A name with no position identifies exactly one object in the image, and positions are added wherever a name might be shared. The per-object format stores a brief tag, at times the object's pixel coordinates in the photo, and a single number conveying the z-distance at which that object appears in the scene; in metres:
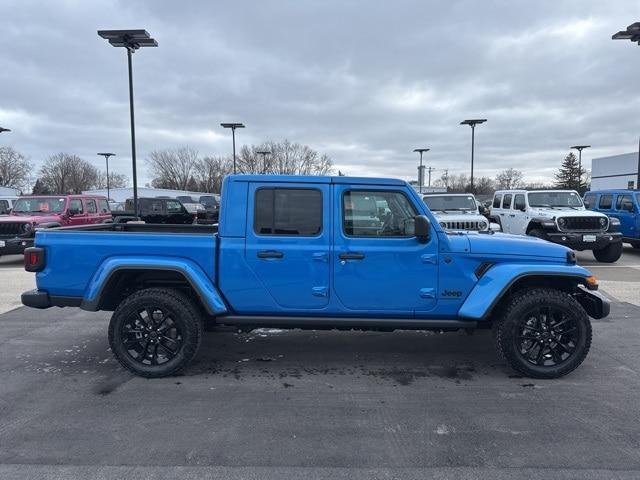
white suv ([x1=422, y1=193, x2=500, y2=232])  11.34
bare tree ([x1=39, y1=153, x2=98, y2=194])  95.81
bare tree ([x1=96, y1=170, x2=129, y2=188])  104.32
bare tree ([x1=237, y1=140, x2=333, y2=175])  61.59
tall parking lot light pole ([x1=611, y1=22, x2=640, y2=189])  14.49
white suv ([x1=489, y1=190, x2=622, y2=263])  11.67
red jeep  11.79
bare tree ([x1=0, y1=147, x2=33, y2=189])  86.69
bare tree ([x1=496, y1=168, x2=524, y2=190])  102.81
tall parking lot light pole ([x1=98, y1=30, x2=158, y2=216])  12.75
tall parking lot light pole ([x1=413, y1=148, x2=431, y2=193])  28.05
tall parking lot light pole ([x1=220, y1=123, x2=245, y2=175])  27.14
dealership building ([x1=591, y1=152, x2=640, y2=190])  54.28
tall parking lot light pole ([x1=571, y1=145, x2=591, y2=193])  35.49
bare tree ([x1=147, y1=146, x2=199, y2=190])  86.69
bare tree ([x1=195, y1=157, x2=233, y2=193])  82.38
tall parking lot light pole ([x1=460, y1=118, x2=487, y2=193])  28.14
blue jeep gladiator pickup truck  4.31
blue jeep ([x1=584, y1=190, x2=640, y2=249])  13.47
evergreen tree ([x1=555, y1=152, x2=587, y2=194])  71.36
